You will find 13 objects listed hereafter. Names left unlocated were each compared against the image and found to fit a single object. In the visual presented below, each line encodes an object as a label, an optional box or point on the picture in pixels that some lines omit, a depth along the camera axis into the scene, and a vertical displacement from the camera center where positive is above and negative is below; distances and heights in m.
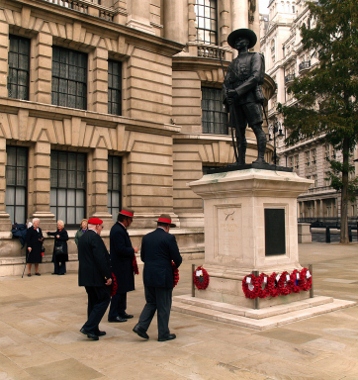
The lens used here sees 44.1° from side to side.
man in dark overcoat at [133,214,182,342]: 6.44 -0.84
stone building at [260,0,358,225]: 70.56 +25.18
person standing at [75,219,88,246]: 13.95 -0.24
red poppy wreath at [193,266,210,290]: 8.70 -1.14
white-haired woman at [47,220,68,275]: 14.41 -0.93
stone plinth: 8.07 -0.11
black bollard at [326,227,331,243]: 28.03 -0.95
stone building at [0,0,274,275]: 16.06 +4.34
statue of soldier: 8.86 +2.61
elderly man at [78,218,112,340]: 6.55 -0.80
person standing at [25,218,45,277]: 13.94 -0.74
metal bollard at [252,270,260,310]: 7.71 -1.40
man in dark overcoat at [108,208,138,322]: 7.65 -0.66
